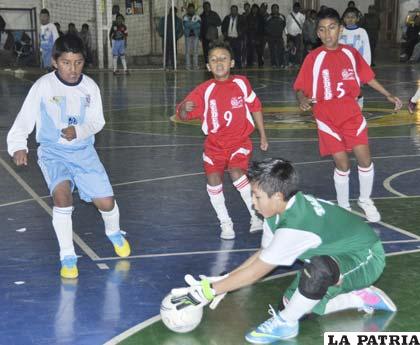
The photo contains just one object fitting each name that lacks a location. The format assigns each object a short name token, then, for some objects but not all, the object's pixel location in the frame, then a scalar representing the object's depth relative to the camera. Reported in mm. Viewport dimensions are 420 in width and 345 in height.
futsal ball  5258
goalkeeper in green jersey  5086
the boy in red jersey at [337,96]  8242
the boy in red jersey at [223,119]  7762
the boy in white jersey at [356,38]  12391
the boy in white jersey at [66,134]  6605
